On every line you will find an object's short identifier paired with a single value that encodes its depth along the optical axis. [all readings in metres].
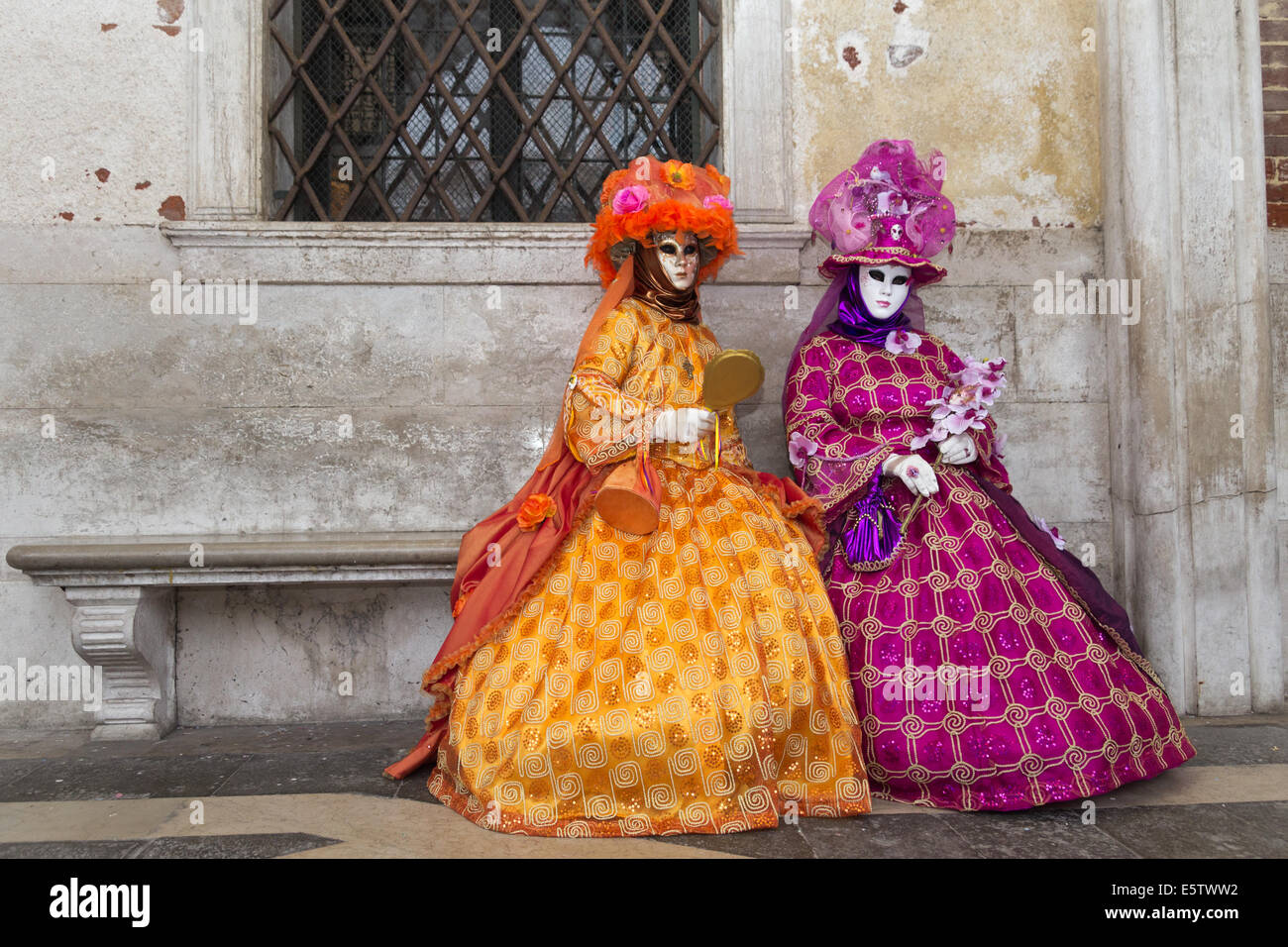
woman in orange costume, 2.49
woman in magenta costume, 2.63
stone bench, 3.34
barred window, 4.08
